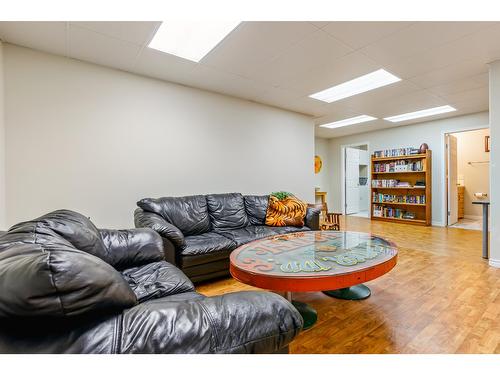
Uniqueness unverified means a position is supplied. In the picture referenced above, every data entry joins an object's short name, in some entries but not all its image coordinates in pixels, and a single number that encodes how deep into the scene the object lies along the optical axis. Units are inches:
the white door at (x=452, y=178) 216.1
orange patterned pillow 135.3
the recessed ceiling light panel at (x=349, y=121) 212.5
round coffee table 58.7
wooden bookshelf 219.0
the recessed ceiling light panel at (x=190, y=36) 87.7
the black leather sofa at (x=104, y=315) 24.5
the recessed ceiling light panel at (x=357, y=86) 131.4
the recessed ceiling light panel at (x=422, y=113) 186.2
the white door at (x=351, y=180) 290.4
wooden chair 150.5
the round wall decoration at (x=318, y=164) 288.0
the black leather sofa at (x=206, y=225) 95.9
